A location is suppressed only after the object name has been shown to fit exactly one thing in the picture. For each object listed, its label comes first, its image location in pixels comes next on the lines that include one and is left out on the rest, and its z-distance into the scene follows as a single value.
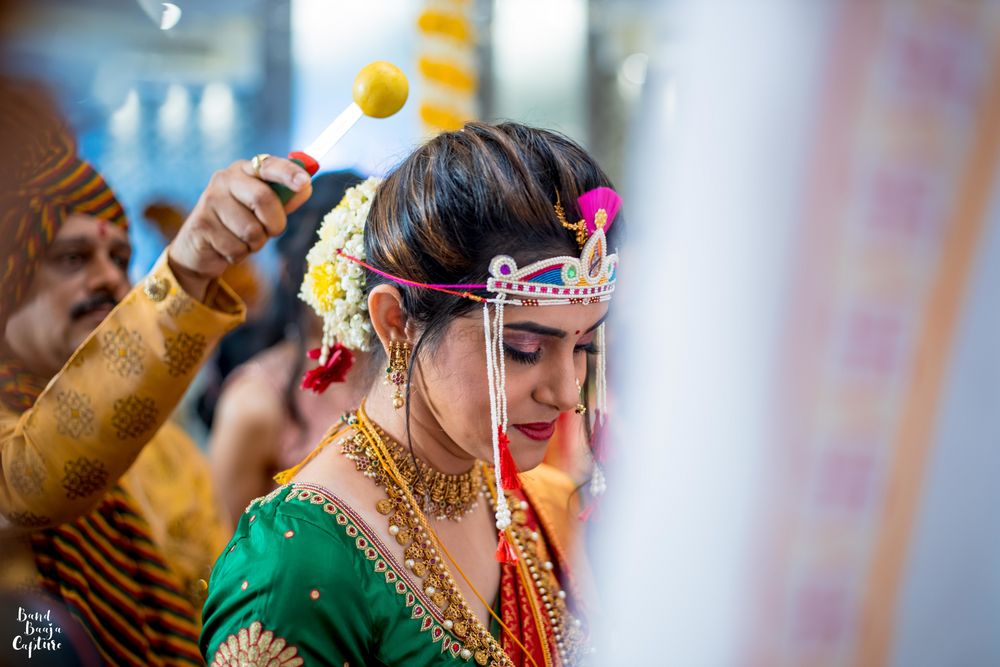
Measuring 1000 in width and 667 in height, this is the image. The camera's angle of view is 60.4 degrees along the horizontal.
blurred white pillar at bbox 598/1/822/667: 1.01
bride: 1.00
